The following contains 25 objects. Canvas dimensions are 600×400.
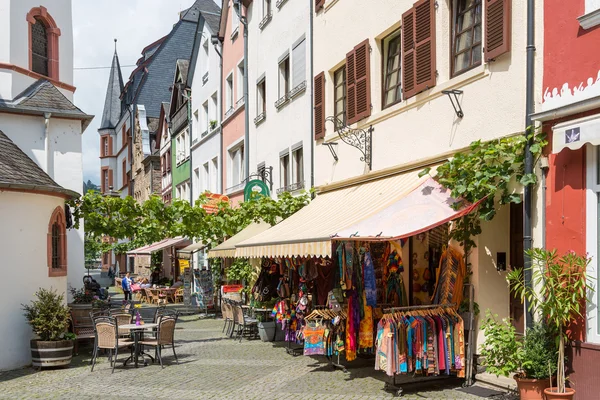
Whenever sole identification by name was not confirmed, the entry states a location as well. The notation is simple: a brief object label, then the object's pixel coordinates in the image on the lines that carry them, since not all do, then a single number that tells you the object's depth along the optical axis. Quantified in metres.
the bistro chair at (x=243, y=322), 15.40
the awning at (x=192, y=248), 24.89
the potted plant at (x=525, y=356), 7.95
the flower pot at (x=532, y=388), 7.93
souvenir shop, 9.18
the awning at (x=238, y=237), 16.03
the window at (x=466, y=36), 10.02
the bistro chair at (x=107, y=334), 12.22
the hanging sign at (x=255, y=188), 19.45
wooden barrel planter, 12.53
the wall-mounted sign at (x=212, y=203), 18.20
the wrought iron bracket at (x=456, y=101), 10.09
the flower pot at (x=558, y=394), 7.49
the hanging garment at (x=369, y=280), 10.66
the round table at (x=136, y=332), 12.37
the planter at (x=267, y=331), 15.21
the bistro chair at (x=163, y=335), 12.25
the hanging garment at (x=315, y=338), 11.04
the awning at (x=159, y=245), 28.06
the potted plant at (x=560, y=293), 7.62
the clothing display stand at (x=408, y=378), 9.24
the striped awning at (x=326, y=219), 10.28
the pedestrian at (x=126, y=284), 27.59
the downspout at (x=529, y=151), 8.54
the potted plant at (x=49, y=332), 12.55
